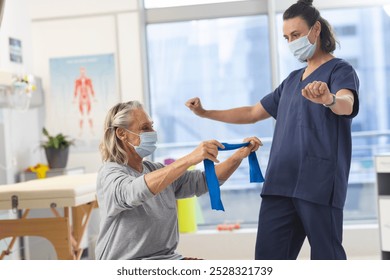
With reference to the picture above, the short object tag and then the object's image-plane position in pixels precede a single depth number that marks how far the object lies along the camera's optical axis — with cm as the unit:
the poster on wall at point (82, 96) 477
